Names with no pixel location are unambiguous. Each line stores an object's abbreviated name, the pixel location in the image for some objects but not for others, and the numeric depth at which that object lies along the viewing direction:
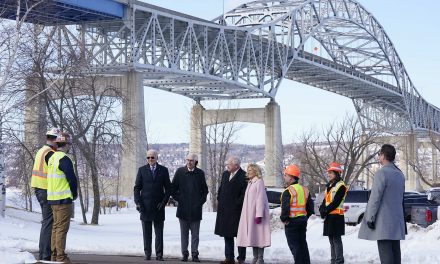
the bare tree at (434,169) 73.46
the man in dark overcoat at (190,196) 15.52
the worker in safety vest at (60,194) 12.99
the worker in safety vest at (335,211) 14.28
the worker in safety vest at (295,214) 13.21
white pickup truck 30.06
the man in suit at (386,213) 10.79
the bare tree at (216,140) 55.94
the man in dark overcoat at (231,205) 14.62
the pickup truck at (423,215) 23.78
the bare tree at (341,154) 47.75
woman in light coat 13.85
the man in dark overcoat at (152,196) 15.53
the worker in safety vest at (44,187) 13.49
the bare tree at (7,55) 21.77
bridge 47.91
